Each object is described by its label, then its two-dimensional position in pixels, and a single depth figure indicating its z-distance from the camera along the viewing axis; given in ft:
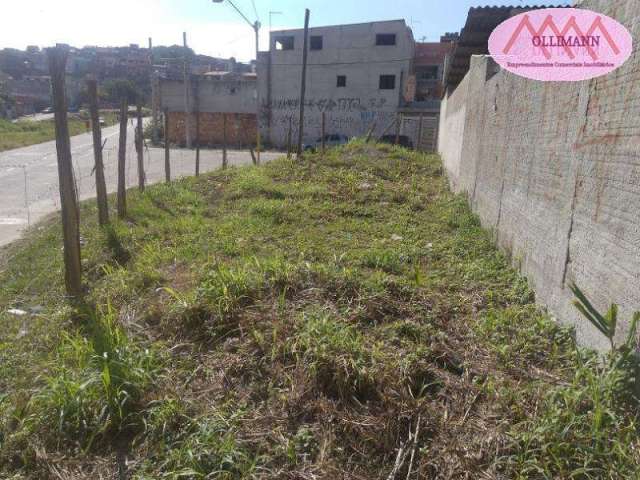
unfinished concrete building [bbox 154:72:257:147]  90.89
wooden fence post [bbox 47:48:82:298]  11.79
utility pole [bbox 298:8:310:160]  45.24
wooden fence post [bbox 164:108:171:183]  30.50
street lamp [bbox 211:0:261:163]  73.87
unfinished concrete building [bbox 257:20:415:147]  82.38
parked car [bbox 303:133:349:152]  67.87
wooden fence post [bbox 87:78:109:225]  17.80
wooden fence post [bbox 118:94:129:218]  20.40
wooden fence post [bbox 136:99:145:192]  25.95
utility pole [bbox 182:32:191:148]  76.08
